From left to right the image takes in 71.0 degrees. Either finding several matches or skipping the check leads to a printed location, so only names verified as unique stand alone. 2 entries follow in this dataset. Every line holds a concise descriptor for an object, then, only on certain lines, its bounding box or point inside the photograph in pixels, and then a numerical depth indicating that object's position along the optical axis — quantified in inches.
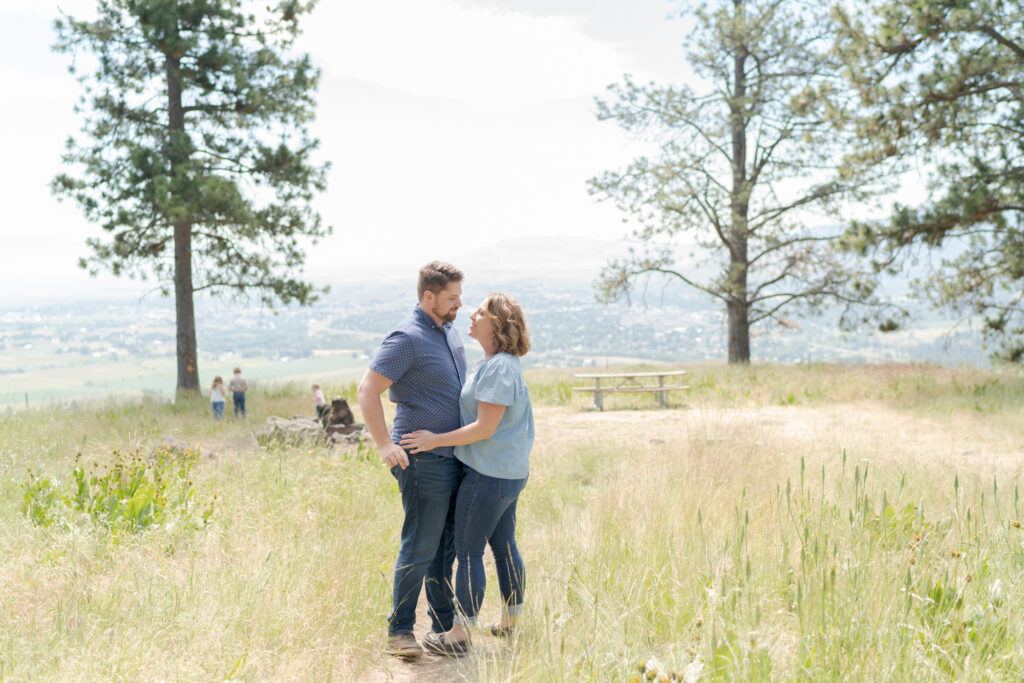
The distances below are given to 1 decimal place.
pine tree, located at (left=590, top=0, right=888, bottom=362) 732.0
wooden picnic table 548.7
